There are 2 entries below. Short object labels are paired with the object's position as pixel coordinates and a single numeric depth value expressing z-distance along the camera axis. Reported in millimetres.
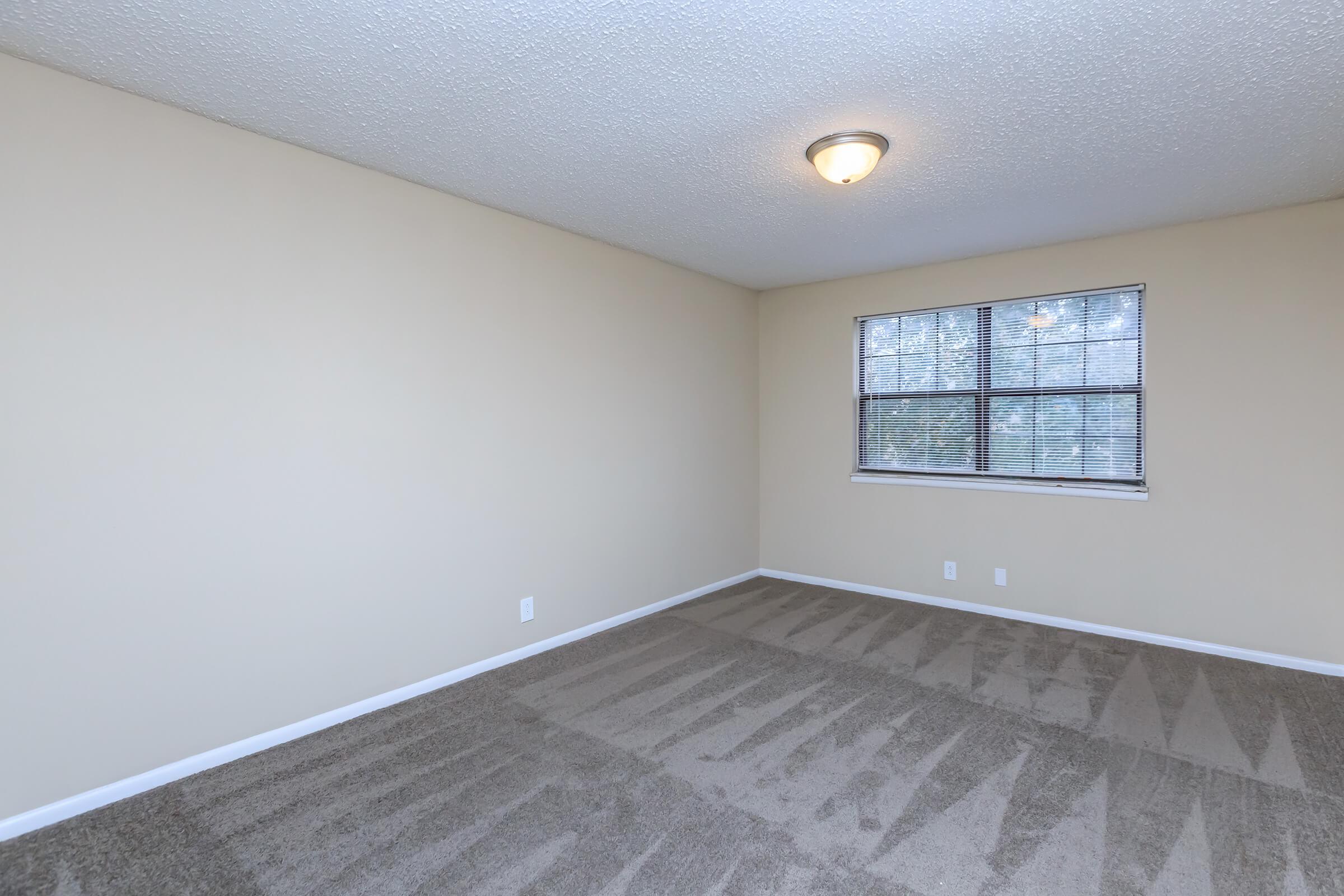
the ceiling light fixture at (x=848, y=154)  2451
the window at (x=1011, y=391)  3771
